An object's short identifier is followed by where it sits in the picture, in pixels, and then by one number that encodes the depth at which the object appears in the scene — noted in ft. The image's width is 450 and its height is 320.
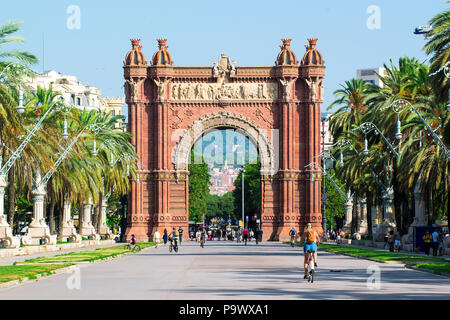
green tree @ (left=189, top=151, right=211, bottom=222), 519.19
